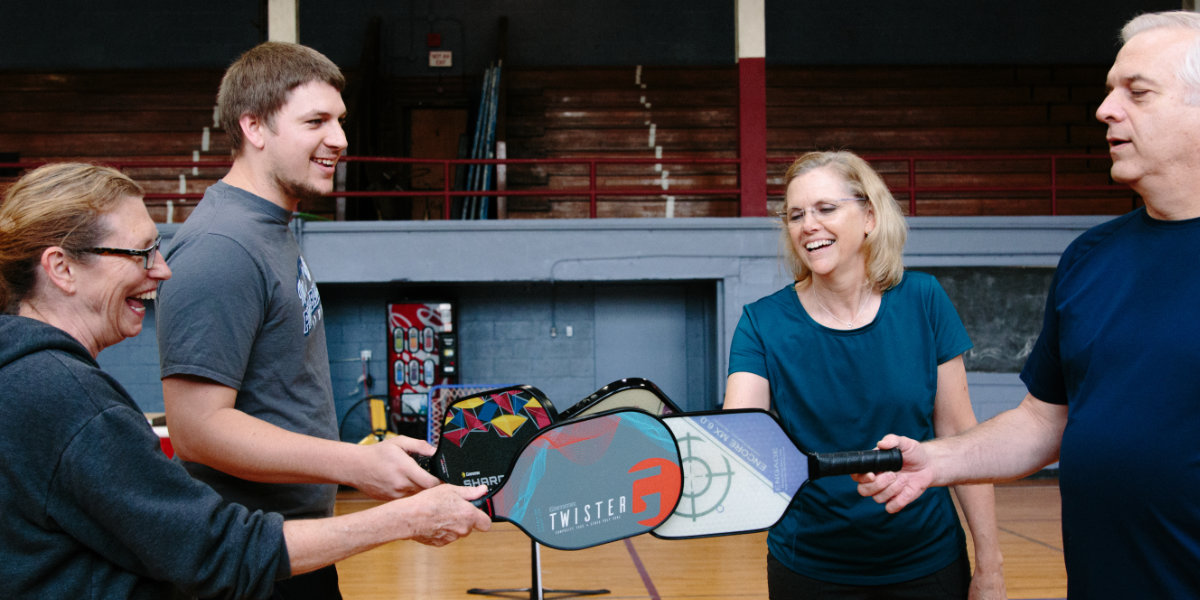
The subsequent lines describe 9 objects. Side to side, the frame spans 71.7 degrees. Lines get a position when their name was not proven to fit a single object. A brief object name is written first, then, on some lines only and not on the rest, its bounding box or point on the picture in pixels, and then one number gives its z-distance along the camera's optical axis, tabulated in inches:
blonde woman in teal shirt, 60.8
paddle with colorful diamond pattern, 61.4
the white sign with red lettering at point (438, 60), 368.2
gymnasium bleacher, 348.2
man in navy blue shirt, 41.9
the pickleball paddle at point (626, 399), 58.3
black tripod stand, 137.6
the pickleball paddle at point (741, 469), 52.2
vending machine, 290.5
